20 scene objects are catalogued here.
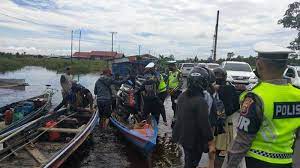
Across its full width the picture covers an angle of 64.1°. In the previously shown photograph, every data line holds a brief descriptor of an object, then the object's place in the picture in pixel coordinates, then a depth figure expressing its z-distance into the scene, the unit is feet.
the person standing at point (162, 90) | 24.80
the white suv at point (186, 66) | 75.68
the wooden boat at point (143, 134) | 18.72
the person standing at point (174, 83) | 27.28
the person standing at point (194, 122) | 9.55
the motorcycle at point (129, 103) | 24.62
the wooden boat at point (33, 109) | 22.71
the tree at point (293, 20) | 82.21
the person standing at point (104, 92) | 24.22
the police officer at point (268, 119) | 5.73
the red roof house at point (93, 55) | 220.77
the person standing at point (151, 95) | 22.48
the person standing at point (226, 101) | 14.08
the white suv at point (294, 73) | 35.06
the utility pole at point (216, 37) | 78.79
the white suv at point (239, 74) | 44.30
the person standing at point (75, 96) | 25.98
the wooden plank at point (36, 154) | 16.24
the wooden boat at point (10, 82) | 46.59
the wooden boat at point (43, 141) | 15.80
